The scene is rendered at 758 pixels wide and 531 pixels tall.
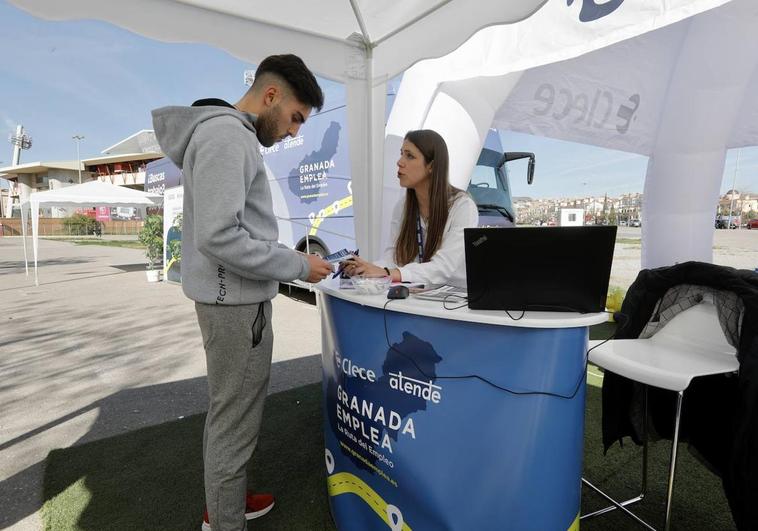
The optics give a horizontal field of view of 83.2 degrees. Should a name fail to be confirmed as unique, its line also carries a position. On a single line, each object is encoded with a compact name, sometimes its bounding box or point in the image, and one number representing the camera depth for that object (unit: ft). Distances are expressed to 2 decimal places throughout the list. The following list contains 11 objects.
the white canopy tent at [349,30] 6.80
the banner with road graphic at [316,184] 18.45
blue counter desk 4.10
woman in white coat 6.49
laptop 3.80
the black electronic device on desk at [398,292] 4.98
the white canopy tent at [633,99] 10.11
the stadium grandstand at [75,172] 145.89
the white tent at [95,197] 31.89
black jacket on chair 4.66
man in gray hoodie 4.37
